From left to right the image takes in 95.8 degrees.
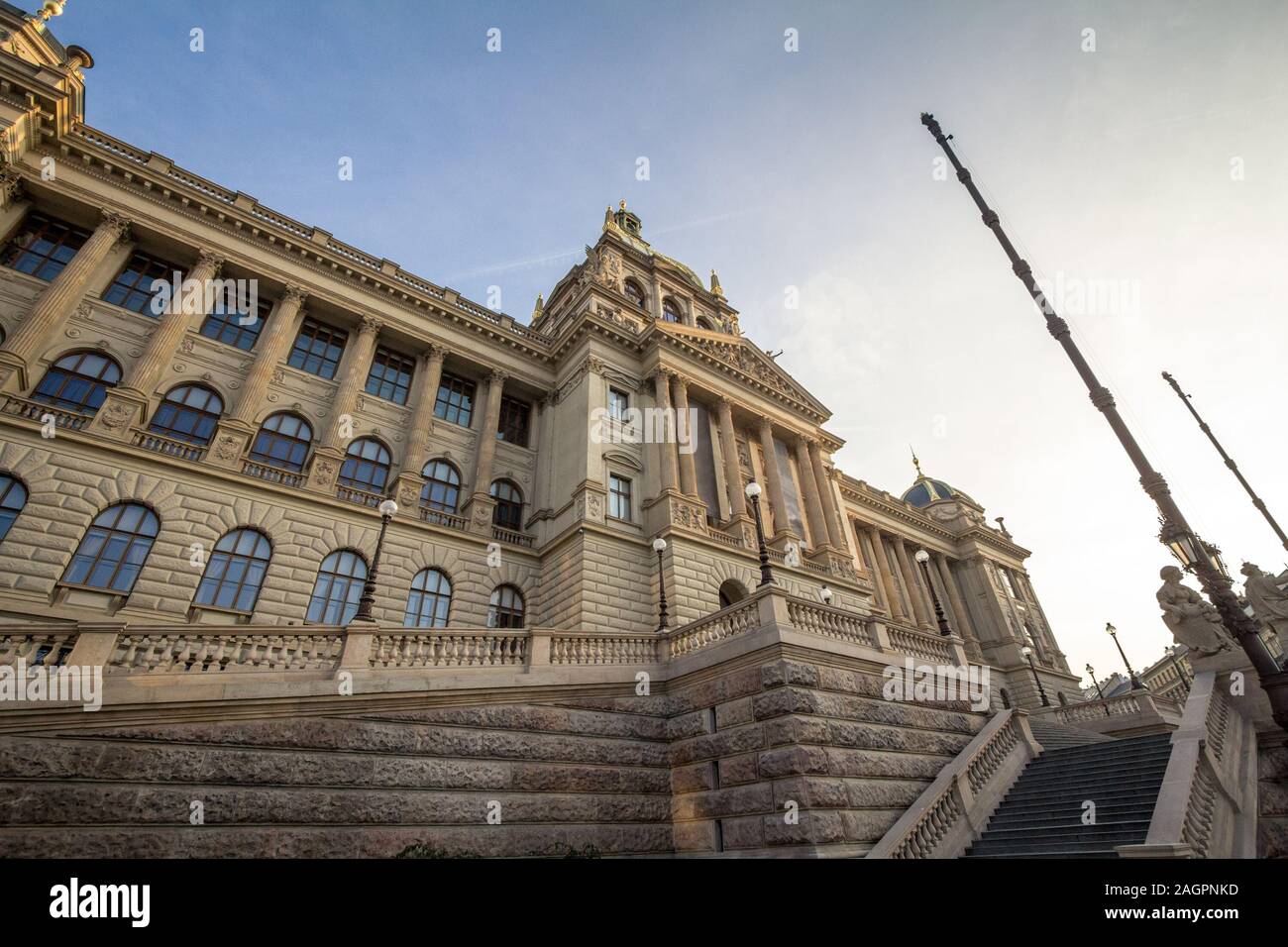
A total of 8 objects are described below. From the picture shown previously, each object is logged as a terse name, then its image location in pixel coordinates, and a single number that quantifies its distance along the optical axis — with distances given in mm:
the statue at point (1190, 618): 13359
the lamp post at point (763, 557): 12539
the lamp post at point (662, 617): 14453
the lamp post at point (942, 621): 14906
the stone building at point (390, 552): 9125
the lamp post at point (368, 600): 10570
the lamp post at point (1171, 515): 8930
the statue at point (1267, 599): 14859
